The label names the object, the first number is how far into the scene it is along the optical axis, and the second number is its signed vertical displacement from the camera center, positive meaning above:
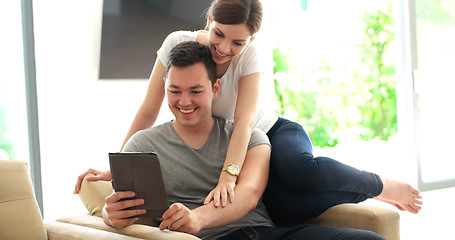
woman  2.80 -0.12
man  2.68 -0.16
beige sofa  2.50 -0.31
